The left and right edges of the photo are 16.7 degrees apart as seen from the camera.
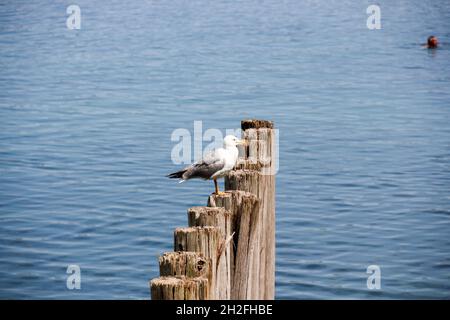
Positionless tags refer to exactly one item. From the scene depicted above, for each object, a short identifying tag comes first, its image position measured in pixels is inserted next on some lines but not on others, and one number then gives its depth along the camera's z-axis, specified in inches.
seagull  535.2
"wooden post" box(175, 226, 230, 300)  405.3
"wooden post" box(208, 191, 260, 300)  471.3
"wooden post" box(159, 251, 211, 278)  375.8
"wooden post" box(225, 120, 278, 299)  497.9
